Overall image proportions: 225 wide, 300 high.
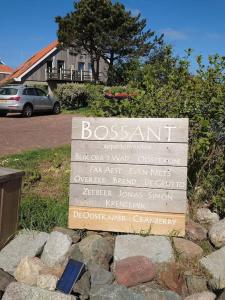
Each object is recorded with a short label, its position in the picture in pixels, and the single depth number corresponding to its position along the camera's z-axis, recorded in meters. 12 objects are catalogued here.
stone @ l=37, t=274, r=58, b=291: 2.27
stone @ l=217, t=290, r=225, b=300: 2.00
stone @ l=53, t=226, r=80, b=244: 2.70
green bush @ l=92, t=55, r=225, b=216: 3.03
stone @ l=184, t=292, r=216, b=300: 2.15
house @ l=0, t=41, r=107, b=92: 26.14
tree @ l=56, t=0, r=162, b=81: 21.89
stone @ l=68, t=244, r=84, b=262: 2.47
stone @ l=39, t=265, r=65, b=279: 2.38
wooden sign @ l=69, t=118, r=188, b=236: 2.68
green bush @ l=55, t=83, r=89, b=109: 16.14
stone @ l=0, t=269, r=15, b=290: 2.27
